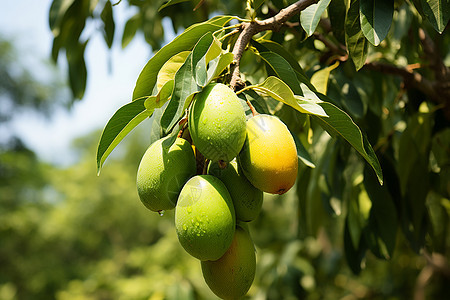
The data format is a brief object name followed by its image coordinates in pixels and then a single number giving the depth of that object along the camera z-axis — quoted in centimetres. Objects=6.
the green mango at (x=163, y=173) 63
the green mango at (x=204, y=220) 57
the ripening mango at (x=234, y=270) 62
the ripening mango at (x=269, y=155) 61
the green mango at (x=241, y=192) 65
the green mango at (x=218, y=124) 57
